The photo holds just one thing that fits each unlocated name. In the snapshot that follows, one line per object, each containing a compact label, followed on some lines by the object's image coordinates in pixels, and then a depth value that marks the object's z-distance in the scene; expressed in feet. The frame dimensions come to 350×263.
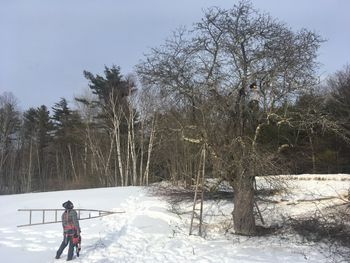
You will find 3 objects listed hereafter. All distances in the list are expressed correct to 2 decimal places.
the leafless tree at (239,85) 56.85
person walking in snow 47.73
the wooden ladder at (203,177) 57.60
